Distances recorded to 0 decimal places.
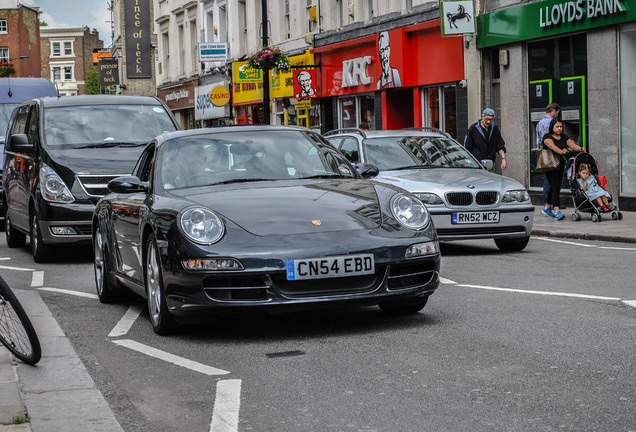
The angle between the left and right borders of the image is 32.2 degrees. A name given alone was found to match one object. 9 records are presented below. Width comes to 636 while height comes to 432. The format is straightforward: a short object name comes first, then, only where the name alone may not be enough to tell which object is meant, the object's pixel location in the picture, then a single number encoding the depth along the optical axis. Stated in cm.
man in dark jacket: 1828
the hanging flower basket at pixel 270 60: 2874
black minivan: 1292
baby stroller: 1667
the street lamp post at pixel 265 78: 2730
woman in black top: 1781
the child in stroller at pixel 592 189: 1659
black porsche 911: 680
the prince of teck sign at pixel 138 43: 5947
